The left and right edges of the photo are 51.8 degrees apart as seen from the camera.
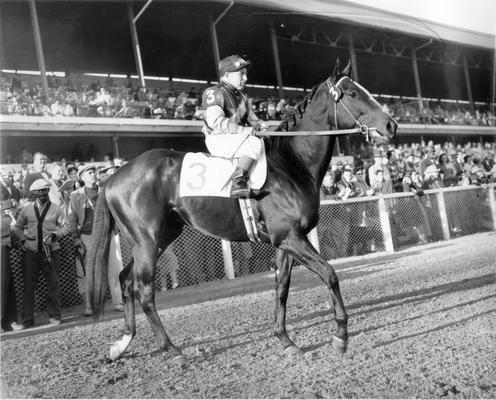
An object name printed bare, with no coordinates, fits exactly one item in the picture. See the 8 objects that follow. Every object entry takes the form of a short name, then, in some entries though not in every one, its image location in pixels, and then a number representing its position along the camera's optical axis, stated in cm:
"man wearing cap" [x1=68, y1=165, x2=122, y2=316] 713
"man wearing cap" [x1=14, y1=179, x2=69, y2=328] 636
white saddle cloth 446
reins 444
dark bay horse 433
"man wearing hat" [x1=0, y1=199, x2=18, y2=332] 616
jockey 431
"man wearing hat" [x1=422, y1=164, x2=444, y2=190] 1256
